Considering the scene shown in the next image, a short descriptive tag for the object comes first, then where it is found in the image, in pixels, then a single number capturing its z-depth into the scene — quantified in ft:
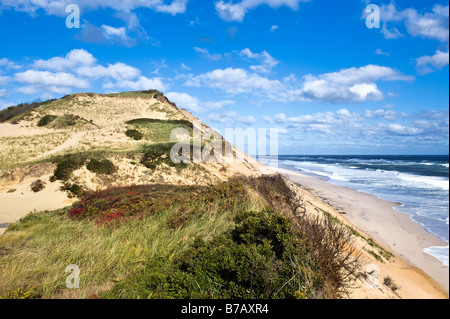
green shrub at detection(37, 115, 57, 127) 113.80
